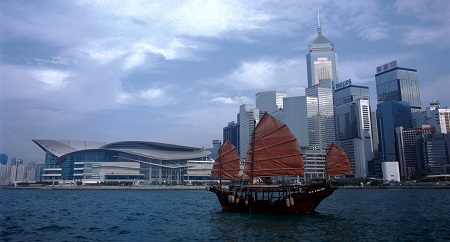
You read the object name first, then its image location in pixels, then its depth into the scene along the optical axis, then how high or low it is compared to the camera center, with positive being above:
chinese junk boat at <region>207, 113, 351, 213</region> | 45.44 +0.91
